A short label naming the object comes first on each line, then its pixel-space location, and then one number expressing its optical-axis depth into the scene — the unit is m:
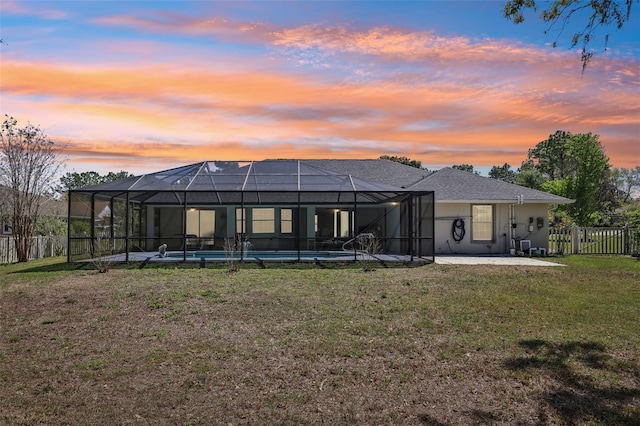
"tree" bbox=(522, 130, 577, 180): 52.83
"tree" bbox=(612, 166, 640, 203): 57.32
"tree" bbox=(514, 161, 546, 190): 48.78
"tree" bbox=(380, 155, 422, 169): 47.75
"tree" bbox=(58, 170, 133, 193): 52.53
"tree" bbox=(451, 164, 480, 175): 63.22
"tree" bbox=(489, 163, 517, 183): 68.62
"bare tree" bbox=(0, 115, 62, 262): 18.39
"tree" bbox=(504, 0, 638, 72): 6.02
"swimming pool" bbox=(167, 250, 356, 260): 17.33
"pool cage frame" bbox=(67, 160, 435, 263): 16.80
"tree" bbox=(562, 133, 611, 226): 35.00
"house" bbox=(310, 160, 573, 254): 19.92
